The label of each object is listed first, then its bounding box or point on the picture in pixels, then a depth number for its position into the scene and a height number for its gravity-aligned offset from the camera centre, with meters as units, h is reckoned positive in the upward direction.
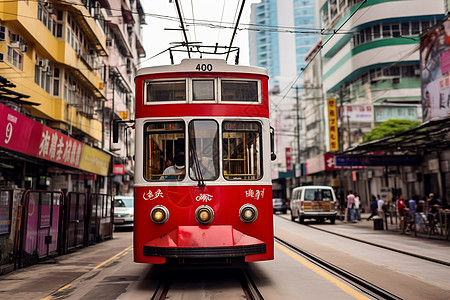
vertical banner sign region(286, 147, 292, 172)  66.06 +5.35
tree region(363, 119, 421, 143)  37.47 +5.62
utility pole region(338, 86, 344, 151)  39.80 +7.36
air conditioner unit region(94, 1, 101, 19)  31.49 +12.49
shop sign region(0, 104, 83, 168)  14.17 +2.36
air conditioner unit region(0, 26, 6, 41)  18.45 +6.53
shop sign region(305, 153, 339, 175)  41.84 +3.58
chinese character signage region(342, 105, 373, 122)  41.78 +7.44
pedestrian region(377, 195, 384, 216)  29.84 -0.14
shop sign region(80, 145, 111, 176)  23.73 +2.41
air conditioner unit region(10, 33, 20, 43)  19.38 +6.71
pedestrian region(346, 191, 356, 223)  29.10 -0.34
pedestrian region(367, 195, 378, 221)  29.99 -0.26
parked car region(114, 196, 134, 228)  24.61 -0.45
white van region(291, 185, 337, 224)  27.86 +0.00
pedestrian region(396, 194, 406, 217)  21.10 -0.21
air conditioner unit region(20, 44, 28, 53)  19.65 +6.35
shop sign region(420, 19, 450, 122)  21.61 +5.83
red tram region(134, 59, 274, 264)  8.26 +0.80
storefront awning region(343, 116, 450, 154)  16.63 +2.46
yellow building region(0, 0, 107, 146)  19.02 +7.03
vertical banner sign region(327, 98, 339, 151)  38.92 +6.65
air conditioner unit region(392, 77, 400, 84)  50.22 +12.17
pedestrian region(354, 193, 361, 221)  29.79 -0.54
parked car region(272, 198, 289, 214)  46.59 -0.21
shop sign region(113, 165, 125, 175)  36.38 +2.74
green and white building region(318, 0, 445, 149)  49.50 +15.10
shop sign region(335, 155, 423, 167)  25.14 +2.12
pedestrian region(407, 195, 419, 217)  20.20 -0.20
